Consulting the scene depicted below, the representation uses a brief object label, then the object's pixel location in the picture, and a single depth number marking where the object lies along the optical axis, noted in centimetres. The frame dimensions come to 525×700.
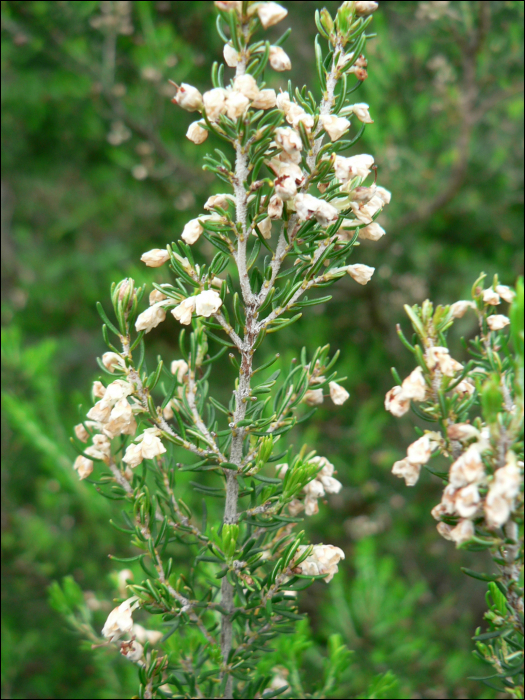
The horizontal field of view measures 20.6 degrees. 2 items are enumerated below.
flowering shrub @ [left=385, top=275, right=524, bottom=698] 22
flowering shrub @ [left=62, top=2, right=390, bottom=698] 24
